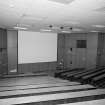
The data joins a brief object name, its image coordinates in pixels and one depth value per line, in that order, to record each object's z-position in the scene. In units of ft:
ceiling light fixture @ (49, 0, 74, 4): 13.07
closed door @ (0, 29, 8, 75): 37.11
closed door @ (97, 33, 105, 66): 45.29
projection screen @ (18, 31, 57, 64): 42.45
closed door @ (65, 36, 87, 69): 48.75
